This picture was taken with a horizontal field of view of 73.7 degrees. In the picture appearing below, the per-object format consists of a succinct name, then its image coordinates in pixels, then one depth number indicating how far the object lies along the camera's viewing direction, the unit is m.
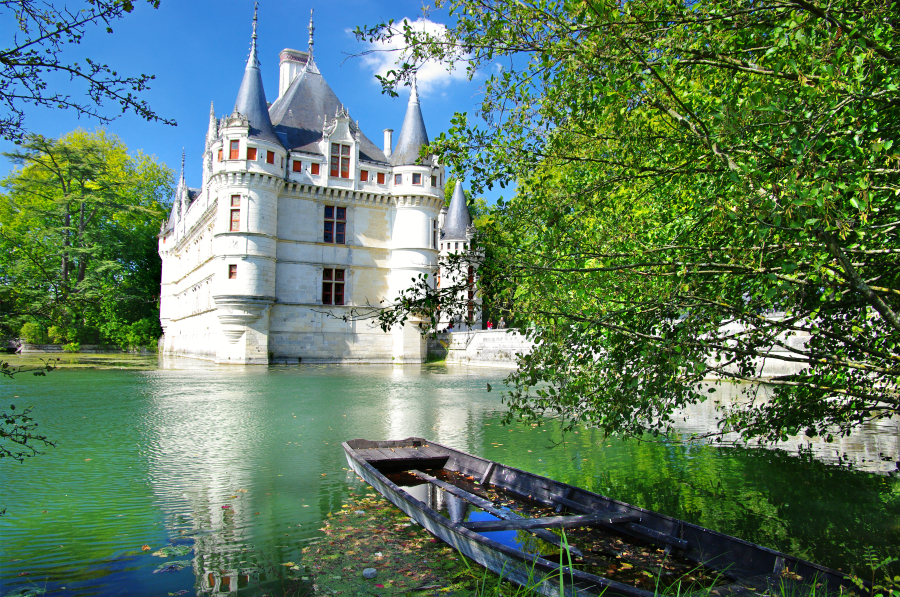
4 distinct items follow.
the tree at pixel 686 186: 2.95
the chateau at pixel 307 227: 27.06
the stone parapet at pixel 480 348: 26.27
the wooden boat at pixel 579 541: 3.33
